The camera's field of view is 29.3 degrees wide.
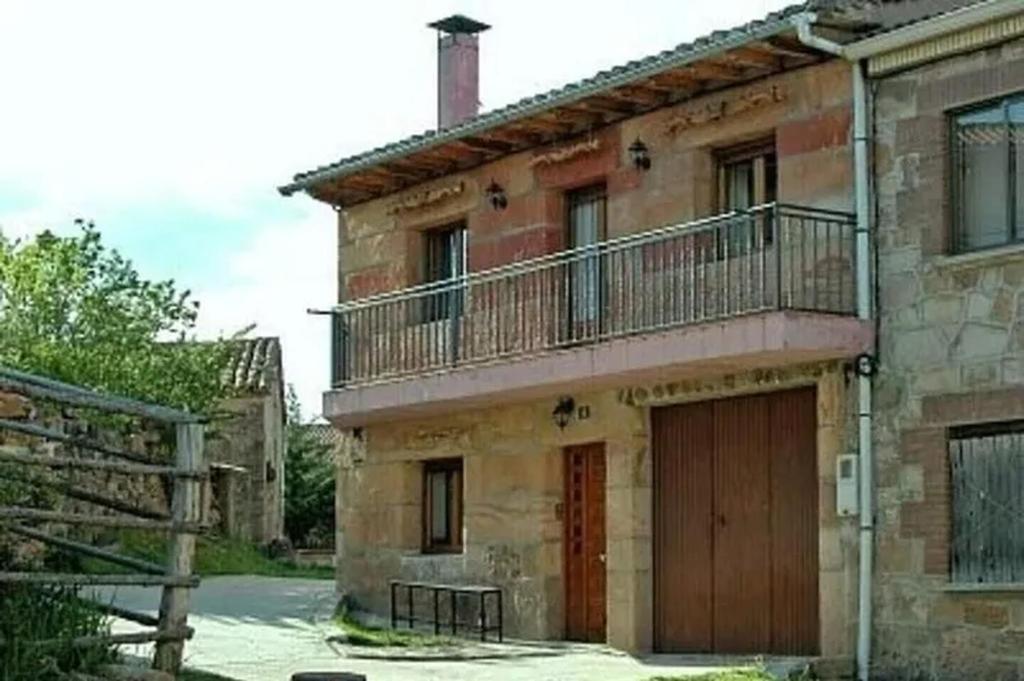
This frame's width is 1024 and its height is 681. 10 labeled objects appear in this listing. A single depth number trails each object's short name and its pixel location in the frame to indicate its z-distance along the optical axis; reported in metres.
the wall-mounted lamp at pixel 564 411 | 21.22
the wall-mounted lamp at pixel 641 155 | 20.30
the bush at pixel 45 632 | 11.68
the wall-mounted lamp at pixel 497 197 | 22.45
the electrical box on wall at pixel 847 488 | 17.67
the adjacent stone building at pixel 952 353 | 16.59
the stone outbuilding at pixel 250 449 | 38.41
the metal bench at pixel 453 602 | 21.98
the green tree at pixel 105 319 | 33.00
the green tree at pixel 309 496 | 46.44
